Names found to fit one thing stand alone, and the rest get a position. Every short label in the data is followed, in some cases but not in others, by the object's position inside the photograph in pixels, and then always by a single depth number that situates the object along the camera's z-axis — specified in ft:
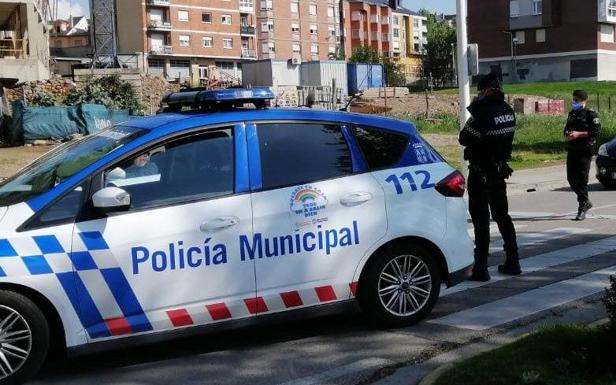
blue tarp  116.78
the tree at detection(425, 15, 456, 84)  324.80
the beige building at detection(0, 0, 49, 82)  126.62
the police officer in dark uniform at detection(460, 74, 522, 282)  23.63
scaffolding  239.71
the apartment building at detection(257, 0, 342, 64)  341.62
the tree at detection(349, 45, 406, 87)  327.88
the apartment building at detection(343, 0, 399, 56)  398.62
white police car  15.67
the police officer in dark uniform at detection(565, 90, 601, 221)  36.73
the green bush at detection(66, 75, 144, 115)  147.33
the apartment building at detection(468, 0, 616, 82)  267.39
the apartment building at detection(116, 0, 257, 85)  293.84
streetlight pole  44.16
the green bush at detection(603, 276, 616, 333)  13.89
